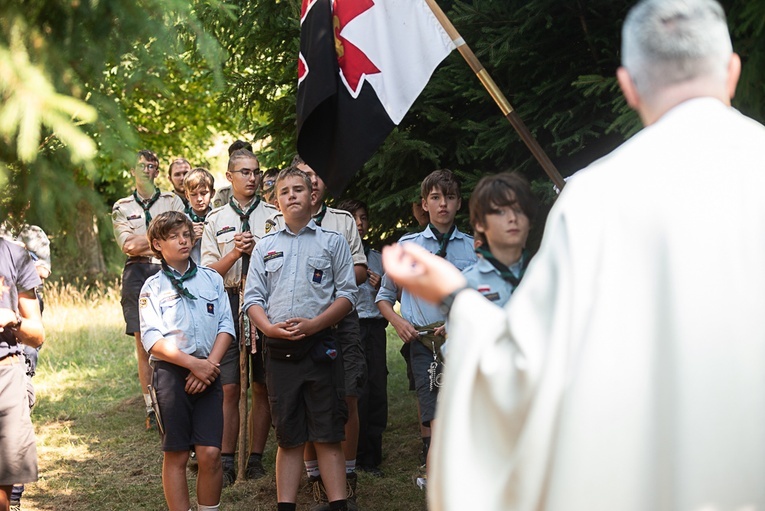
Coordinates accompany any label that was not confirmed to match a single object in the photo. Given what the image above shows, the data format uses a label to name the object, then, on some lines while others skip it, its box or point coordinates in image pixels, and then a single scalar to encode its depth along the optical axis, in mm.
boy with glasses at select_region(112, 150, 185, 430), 9148
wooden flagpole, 4934
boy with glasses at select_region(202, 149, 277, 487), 7449
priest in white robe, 2396
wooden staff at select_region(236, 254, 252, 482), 7359
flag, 5809
